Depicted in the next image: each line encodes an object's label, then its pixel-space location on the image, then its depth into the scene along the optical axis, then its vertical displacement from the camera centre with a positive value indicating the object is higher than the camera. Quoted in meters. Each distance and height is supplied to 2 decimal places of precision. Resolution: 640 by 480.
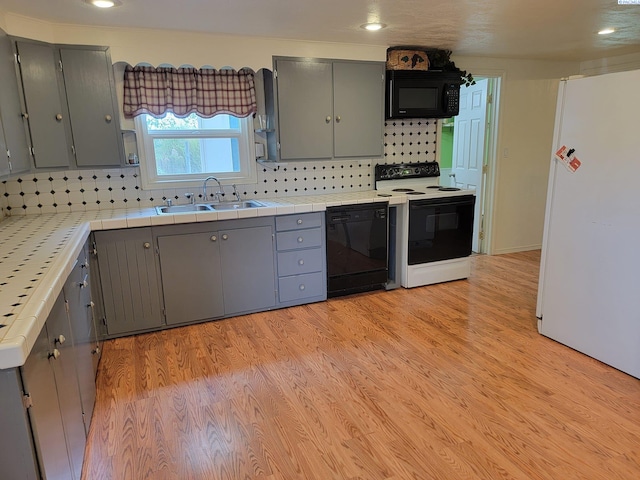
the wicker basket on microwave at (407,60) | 3.86 +0.72
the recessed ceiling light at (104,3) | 2.41 +0.81
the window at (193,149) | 3.46 -0.04
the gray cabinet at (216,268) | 3.11 -0.93
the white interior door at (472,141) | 4.91 -0.02
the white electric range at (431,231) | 3.86 -0.83
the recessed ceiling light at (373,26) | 3.08 +0.83
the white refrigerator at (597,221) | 2.36 -0.50
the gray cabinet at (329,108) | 3.54 +0.29
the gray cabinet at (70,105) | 2.77 +0.28
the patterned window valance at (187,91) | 3.28 +0.42
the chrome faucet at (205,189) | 3.59 -0.38
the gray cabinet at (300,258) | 3.46 -0.94
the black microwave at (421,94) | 3.91 +0.43
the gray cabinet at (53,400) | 1.14 -0.80
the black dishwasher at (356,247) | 3.62 -0.91
